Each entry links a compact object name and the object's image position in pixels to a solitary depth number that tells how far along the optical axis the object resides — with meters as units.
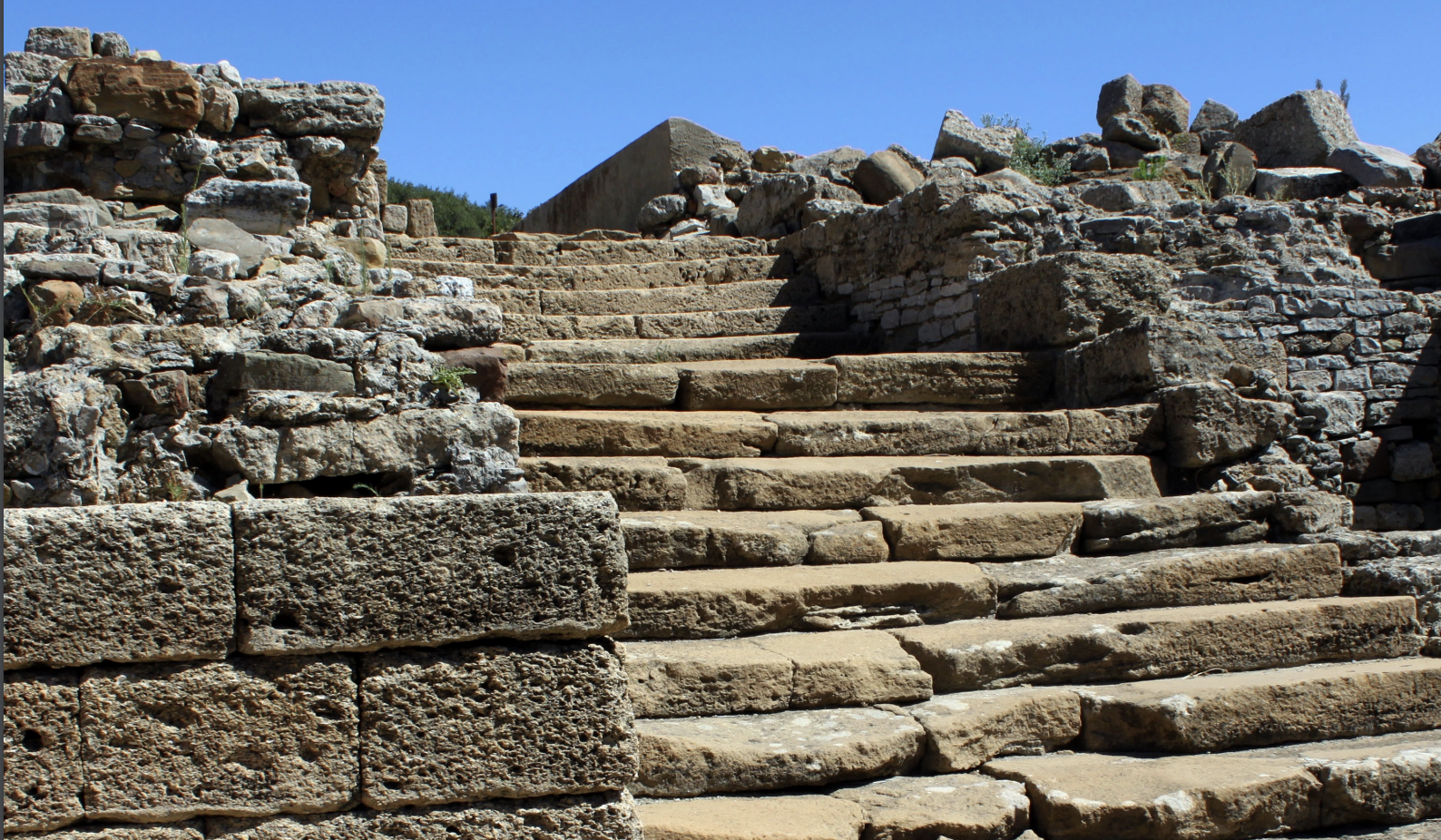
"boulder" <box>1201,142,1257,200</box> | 8.47
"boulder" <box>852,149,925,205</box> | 9.14
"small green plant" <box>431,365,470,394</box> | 4.00
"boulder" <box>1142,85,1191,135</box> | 11.48
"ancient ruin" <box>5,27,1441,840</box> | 2.35
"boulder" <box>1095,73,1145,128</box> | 11.12
